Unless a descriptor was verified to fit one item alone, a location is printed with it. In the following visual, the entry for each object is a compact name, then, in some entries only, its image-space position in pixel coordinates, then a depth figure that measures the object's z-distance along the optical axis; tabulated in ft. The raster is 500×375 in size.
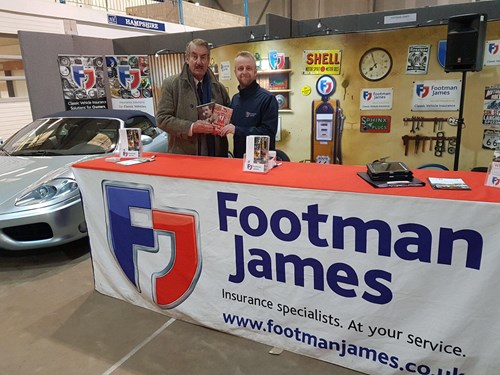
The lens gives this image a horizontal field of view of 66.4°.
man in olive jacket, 8.01
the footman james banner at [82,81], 22.52
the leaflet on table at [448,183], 5.17
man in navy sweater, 8.08
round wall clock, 15.69
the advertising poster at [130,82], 23.54
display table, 4.97
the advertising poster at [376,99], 15.87
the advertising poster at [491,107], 14.23
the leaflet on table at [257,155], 6.34
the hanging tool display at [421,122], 15.07
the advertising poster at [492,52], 13.89
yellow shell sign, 16.56
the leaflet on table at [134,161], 7.56
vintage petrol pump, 16.90
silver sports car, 9.23
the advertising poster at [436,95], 14.78
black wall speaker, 11.82
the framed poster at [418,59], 14.99
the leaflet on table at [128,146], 7.91
